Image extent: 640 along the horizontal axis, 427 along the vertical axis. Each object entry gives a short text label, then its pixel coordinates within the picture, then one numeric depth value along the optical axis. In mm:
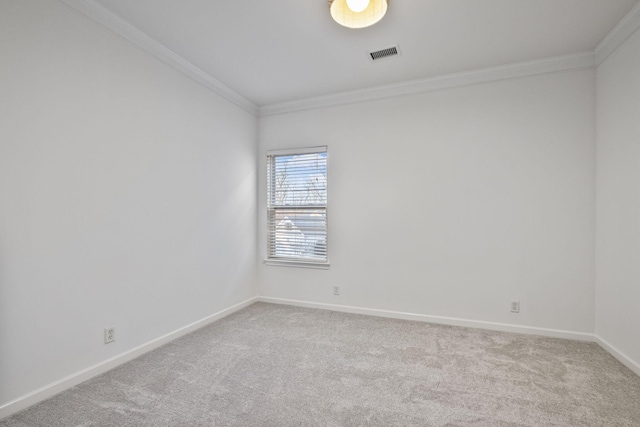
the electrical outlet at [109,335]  2288
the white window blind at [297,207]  3895
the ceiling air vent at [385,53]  2768
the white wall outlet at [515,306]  3055
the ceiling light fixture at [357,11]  2006
